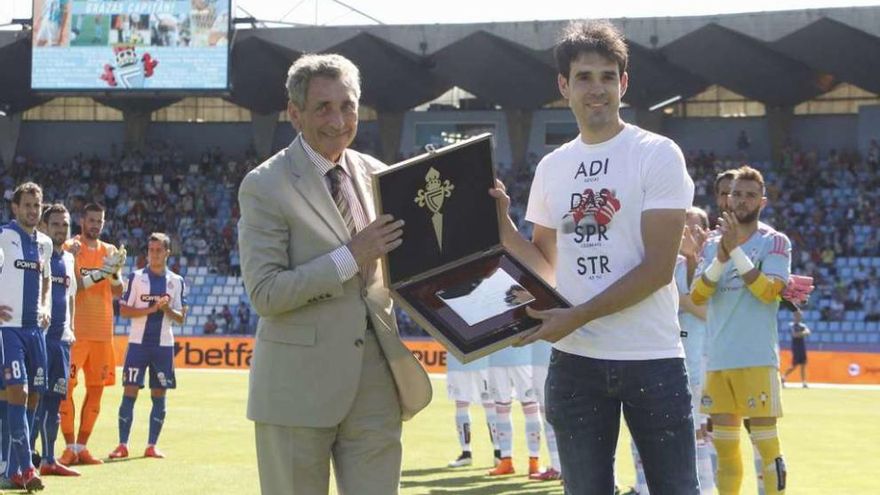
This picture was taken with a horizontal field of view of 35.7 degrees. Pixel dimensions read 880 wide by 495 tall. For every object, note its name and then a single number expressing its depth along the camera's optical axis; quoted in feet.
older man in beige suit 15.84
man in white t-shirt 15.89
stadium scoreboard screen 121.80
